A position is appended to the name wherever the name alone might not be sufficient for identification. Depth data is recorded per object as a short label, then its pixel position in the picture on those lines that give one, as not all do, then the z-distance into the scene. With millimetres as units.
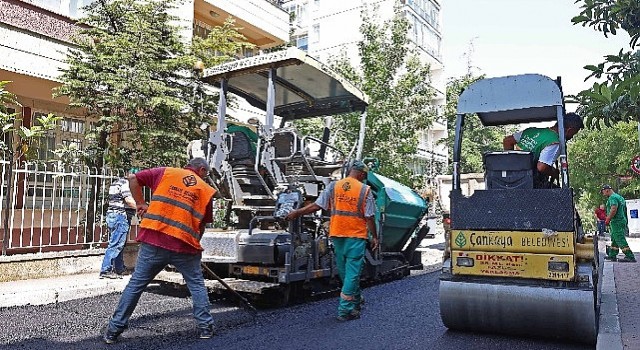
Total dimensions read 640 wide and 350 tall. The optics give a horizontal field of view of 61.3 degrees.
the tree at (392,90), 12656
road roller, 4273
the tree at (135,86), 8461
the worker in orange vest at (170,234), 4312
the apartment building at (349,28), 30062
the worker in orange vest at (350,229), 5262
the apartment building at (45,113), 7344
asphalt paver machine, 5848
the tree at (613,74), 4121
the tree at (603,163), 25406
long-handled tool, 5527
